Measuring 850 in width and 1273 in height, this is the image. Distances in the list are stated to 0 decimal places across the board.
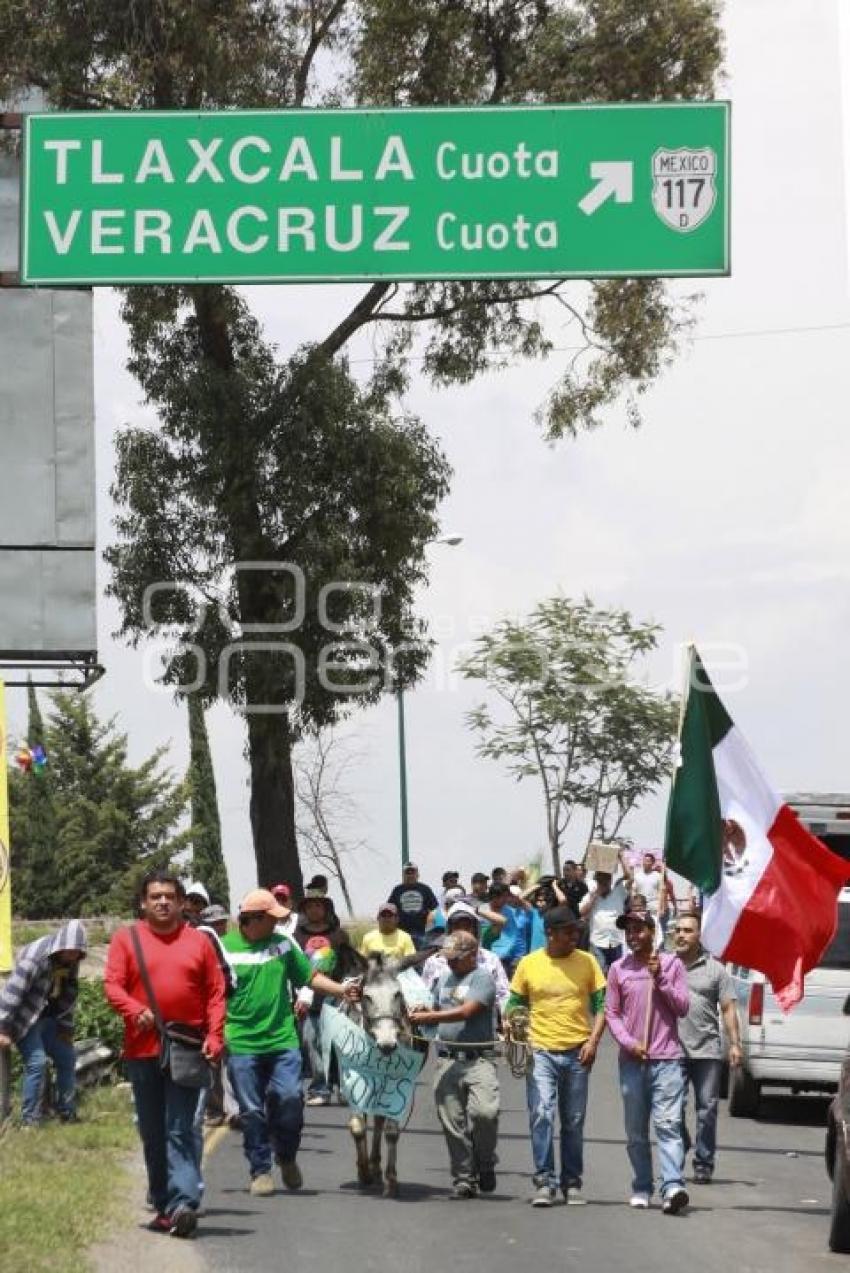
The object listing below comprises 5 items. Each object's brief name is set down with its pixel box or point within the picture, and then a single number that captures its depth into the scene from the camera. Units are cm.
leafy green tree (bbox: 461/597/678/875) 5131
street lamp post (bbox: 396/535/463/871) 4816
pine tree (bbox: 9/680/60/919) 6831
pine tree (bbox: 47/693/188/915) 7162
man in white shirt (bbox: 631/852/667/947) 3284
